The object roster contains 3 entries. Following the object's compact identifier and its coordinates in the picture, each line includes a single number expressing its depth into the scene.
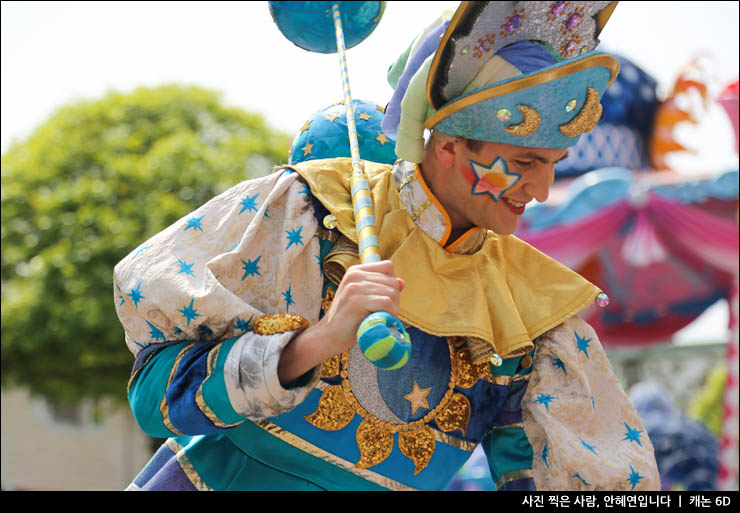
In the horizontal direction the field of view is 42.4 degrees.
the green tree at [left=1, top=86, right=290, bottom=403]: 9.62
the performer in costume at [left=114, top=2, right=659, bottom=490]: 1.98
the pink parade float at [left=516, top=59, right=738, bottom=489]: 9.07
